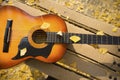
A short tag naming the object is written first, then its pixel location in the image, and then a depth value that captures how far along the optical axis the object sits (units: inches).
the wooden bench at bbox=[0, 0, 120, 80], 83.1
